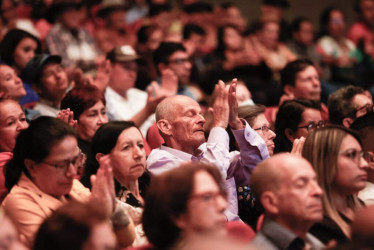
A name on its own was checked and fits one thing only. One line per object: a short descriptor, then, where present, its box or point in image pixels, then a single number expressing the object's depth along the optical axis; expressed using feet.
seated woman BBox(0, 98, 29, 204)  22.11
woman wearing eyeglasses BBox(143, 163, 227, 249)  14.35
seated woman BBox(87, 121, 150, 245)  19.56
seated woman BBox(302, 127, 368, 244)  17.40
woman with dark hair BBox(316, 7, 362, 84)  44.01
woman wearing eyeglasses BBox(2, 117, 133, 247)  16.31
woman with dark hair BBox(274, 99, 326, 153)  24.09
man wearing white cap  29.89
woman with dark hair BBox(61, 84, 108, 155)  23.89
